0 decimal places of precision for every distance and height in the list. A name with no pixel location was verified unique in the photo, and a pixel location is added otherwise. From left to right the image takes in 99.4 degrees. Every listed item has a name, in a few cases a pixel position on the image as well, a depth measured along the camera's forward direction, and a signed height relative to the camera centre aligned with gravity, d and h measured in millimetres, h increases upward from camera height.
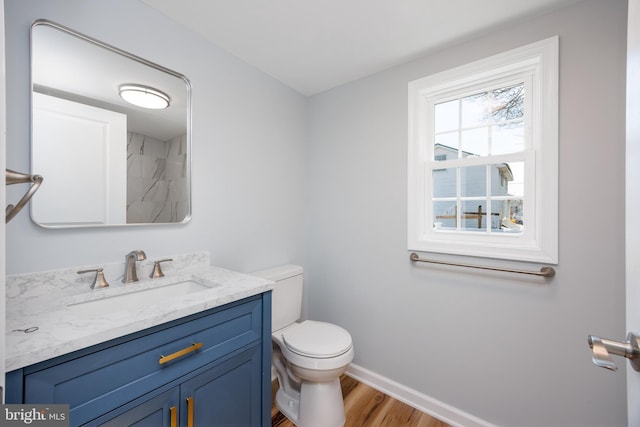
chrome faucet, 1267 -253
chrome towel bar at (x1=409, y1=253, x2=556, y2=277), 1342 -297
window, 1378 +331
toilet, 1499 -840
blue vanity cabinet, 750 -550
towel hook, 698 +83
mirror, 1101 +352
